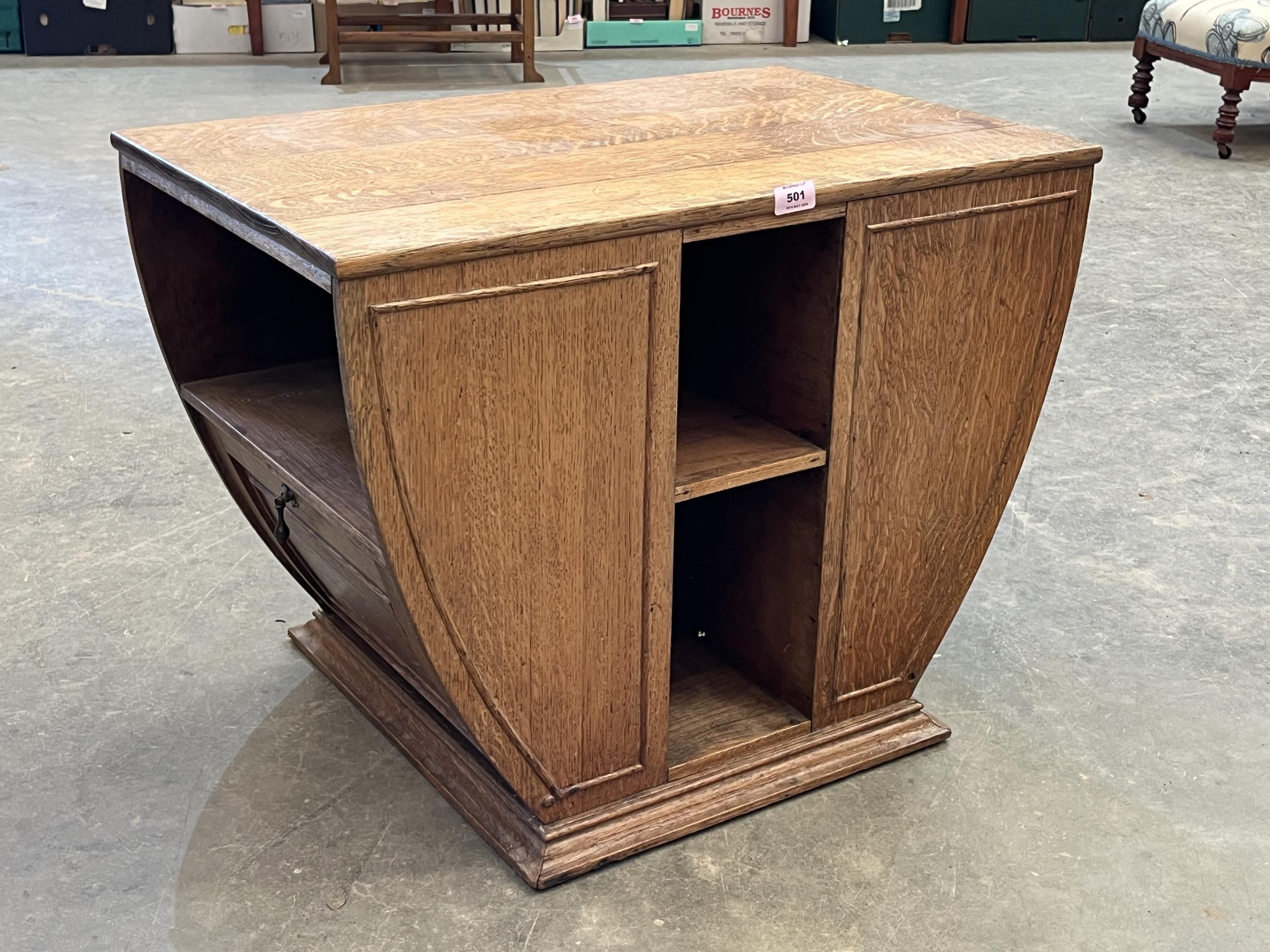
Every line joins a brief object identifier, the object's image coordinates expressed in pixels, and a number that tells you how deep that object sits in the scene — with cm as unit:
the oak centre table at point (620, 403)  151
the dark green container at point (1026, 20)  754
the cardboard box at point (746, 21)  734
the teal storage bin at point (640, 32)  728
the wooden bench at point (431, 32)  621
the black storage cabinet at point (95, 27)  676
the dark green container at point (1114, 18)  762
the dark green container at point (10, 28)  674
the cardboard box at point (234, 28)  687
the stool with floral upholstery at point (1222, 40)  525
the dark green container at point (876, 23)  744
